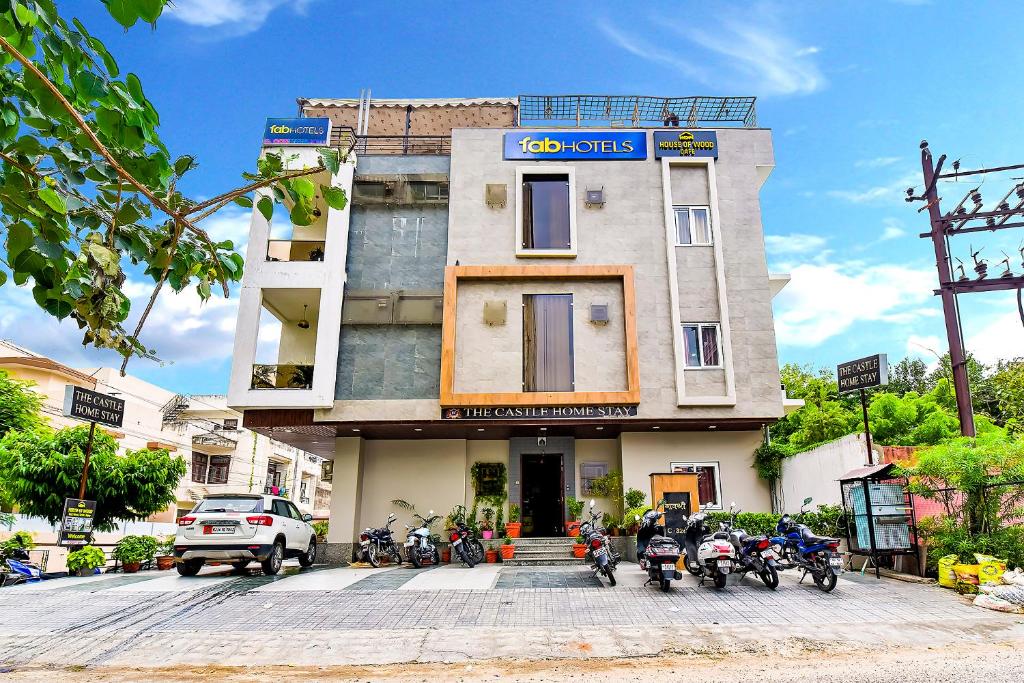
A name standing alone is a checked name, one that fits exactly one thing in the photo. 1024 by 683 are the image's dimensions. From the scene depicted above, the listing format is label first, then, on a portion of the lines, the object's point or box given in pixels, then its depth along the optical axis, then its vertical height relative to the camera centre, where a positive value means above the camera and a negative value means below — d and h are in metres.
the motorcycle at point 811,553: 9.26 -0.72
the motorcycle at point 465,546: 14.02 -1.00
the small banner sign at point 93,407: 12.73 +1.75
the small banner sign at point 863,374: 12.76 +2.49
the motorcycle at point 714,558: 9.47 -0.83
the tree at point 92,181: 2.67 +1.43
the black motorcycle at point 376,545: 14.45 -1.01
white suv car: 11.27 -0.62
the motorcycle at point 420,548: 13.96 -1.03
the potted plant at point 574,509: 15.74 -0.22
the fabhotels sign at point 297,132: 17.16 +9.35
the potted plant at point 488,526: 15.53 -0.63
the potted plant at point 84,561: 12.41 -1.20
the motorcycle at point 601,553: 10.48 -0.84
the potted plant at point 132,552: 13.29 -1.12
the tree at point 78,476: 15.41 +0.47
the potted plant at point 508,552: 14.55 -1.14
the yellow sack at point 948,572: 9.49 -0.98
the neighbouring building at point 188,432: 25.66 +3.14
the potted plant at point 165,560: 13.73 -1.29
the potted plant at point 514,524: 15.32 -0.57
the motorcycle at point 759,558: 9.55 -0.82
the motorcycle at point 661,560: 9.55 -0.86
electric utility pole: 16.22 +6.67
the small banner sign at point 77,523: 12.64 -0.51
